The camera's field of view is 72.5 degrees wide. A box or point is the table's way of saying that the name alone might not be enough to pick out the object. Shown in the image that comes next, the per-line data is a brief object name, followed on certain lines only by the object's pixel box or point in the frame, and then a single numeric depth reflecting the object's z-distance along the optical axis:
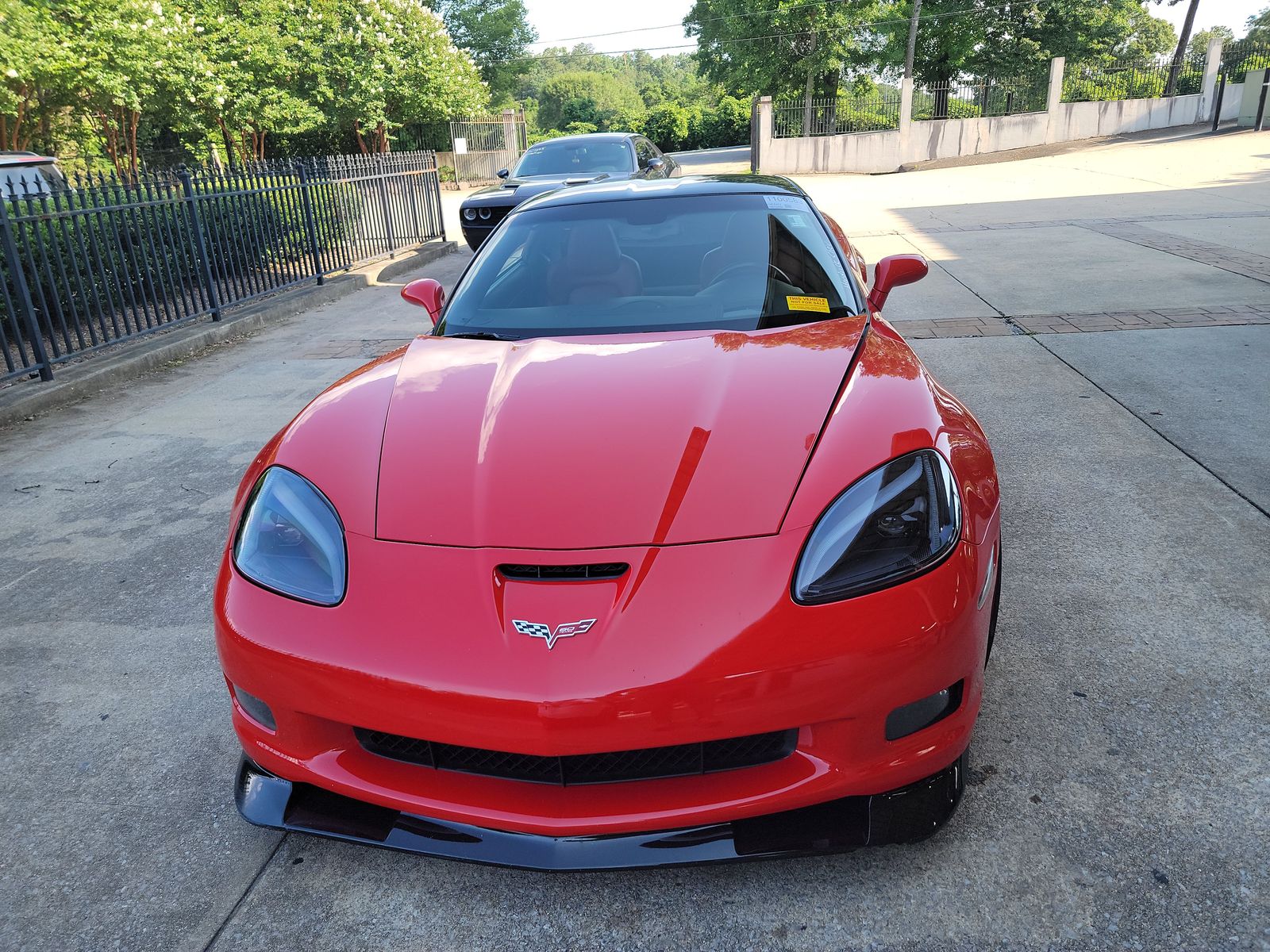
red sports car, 1.58
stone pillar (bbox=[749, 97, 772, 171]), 29.75
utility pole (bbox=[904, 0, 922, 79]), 32.47
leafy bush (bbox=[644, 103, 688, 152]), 48.66
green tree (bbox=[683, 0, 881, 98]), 34.35
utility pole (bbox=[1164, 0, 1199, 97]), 33.50
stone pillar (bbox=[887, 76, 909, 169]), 29.70
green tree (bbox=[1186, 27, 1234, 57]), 62.67
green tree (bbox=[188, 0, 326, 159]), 20.05
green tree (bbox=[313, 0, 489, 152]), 24.73
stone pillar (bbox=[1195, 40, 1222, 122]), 33.81
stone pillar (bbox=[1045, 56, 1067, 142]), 31.33
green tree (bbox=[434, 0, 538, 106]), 43.75
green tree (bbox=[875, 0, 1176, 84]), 36.38
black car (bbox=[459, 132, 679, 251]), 10.56
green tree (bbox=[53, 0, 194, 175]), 14.84
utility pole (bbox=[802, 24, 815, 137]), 29.62
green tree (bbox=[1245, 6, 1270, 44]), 55.72
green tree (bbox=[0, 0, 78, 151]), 12.77
